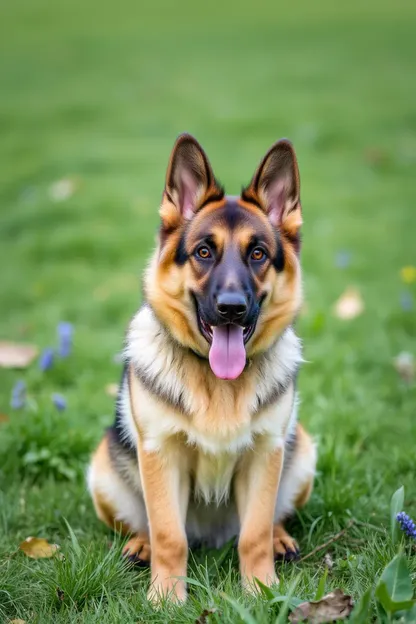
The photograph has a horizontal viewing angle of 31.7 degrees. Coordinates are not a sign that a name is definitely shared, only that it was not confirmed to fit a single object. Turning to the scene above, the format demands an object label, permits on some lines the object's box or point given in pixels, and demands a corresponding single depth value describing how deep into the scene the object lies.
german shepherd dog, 3.25
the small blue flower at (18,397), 4.84
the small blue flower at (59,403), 4.66
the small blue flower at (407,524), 3.18
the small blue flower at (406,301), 6.36
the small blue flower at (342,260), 7.26
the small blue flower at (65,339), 5.46
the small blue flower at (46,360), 5.26
